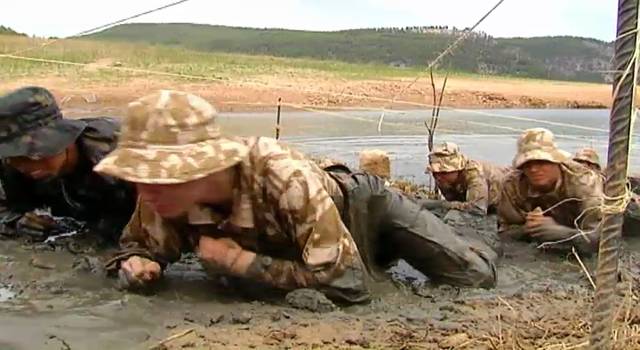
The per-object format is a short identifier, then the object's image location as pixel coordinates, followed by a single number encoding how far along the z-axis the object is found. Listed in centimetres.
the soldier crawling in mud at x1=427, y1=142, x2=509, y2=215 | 832
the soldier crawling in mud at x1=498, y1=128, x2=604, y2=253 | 629
